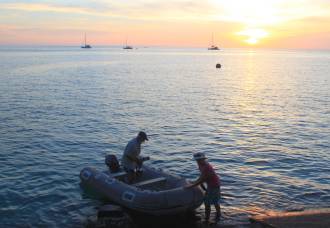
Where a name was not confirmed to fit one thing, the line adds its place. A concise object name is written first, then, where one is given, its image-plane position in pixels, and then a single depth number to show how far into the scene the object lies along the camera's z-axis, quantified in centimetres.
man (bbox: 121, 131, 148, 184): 1525
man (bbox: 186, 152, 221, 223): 1342
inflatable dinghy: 1392
